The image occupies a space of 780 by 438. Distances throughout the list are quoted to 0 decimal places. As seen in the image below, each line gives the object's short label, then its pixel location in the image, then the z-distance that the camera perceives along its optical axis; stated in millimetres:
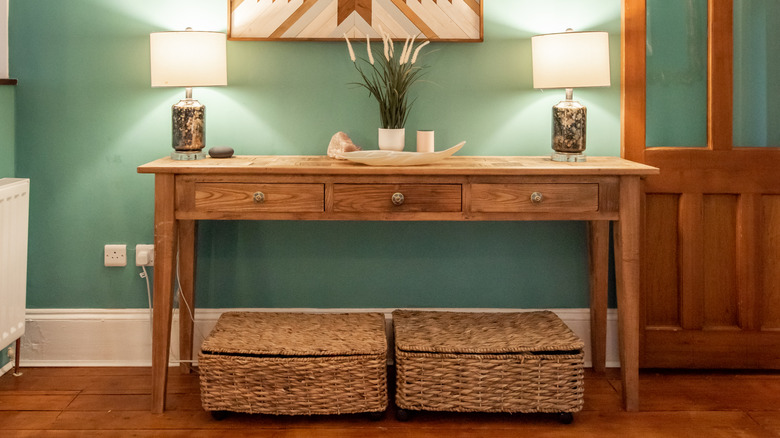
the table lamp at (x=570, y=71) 2660
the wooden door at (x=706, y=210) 2898
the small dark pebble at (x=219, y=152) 2742
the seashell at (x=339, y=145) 2719
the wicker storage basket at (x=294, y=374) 2457
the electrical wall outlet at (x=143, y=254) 2980
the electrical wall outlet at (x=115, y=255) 2988
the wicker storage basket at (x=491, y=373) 2484
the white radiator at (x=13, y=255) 2598
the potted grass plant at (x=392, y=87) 2750
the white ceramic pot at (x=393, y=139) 2750
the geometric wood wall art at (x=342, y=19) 2883
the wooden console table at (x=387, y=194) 2480
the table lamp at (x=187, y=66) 2639
